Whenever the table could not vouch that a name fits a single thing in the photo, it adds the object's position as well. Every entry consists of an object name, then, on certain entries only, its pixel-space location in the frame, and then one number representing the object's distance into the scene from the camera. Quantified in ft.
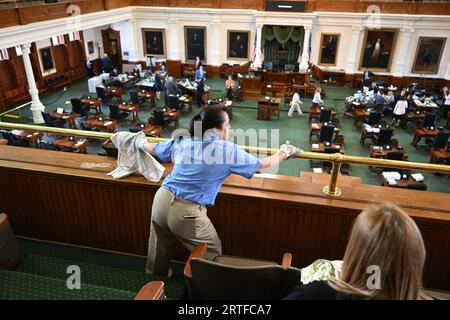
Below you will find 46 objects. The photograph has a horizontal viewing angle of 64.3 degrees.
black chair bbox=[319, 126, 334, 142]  33.45
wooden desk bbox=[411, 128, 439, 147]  35.42
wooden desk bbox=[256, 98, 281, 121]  43.14
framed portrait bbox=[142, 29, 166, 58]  62.08
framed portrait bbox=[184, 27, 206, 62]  60.44
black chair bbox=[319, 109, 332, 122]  38.50
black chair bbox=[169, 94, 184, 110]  41.83
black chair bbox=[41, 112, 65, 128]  36.74
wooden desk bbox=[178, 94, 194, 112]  43.98
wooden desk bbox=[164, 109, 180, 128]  39.65
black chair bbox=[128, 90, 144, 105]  44.83
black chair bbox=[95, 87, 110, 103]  46.55
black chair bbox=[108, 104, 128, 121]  39.58
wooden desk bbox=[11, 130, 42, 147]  31.12
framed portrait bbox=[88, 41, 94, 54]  62.88
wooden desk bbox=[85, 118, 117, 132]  35.86
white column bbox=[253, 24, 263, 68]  56.58
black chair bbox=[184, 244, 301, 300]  6.49
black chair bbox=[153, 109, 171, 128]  37.99
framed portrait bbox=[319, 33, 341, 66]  56.70
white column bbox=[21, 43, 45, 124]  42.45
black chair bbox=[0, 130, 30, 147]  30.46
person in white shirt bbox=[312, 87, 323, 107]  43.49
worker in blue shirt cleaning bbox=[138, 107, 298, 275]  7.82
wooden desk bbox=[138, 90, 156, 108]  46.20
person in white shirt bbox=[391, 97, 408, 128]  41.04
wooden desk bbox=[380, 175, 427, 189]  25.40
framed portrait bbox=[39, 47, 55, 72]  53.46
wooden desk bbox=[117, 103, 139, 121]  40.93
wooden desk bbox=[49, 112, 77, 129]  37.86
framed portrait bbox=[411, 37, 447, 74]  53.67
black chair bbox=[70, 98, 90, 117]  40.68
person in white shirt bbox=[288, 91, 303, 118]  43.86
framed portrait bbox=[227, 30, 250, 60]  59.47
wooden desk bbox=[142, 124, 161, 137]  35.76
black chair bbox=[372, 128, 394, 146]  32.91
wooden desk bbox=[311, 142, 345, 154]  31.86
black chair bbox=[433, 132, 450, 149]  32.03
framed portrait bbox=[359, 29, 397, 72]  55.06
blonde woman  4.30
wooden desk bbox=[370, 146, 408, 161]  30.58
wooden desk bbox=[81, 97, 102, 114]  42.52
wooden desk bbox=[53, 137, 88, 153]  30.35
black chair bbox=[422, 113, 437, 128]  37.70
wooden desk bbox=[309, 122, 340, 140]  36.09
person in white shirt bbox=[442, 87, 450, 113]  45.21
